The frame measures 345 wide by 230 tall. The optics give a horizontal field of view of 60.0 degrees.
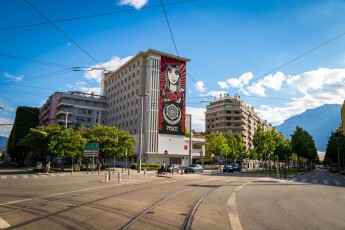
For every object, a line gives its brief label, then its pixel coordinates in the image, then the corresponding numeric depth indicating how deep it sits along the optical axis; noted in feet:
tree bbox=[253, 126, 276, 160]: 270.85
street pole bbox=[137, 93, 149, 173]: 146.39
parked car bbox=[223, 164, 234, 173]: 178.92
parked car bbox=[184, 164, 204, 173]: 168.25
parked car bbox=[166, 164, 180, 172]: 164.55
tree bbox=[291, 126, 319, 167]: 241.96
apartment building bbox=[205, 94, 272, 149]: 373.81
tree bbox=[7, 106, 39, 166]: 250.78
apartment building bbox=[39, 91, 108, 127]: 290.56
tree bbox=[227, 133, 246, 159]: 293.84
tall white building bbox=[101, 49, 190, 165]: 228.43
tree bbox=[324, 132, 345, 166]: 254.55
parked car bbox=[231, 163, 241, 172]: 199.82
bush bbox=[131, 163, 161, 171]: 188.26
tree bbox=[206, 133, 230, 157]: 269.87
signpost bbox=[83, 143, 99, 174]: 124.26
